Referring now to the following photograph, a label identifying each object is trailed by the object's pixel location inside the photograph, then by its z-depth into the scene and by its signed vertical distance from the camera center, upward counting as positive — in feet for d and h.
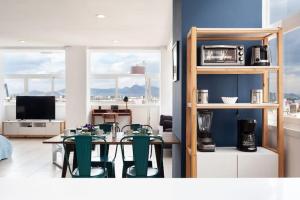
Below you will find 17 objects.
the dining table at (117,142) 10.99 -1.65
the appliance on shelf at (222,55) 9.33 +1.45
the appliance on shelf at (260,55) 9.23 +1.44
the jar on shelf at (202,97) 9.31 +0.09
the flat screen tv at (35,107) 28.86 -0.73
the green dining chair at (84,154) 9.94 -1.86
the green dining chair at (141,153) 9.73 -1.79
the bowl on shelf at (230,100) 9.30 +0.00
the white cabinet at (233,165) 8.99 -2.02
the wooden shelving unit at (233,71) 8.77 +0.80
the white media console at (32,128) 28.50 -2.77
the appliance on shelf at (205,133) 9.33 -1.09
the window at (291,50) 9.00 +1.62
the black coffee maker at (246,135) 9.32 -1.14
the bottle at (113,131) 13.06 -1.49
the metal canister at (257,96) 9.30 +0.13
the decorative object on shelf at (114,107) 29.40 -0.73
